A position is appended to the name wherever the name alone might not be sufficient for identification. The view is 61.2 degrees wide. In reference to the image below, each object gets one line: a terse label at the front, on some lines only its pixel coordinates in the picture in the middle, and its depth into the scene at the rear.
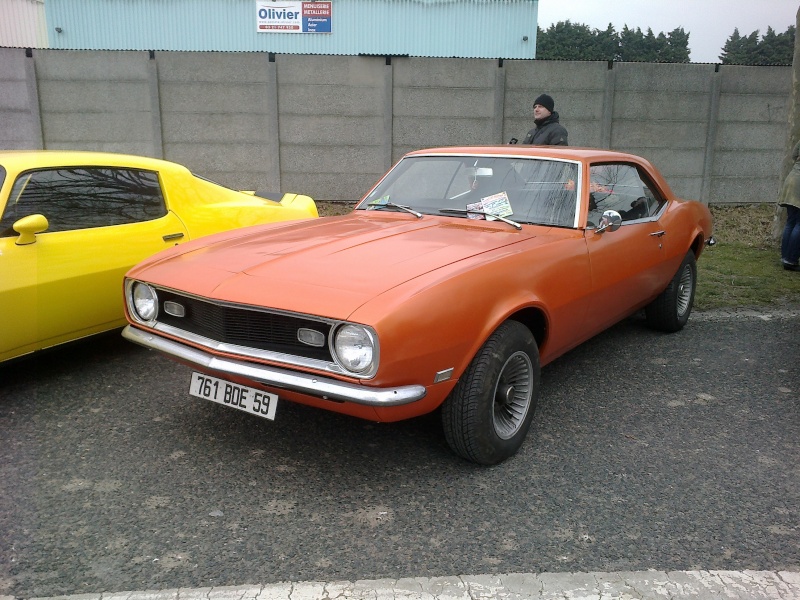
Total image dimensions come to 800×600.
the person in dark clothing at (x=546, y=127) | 6.65
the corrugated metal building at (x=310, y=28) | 21.17
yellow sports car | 3.73
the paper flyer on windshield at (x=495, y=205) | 3.87
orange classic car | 2.64
